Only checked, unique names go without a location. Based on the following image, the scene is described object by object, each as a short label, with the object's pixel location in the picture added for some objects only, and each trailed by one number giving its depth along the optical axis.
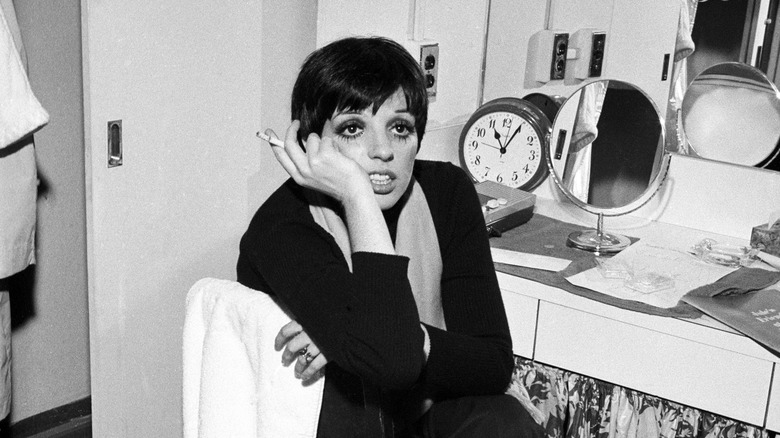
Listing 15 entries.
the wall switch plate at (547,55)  2.31
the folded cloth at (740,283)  1.66
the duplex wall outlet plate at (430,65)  2.23
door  1.76
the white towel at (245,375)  1.15
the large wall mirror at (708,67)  1.98
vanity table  1.57
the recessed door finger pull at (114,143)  1.76
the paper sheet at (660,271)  1.71
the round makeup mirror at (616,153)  2.00
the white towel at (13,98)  1.57
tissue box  1.90
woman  1.21
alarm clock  2.21
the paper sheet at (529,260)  1.83
